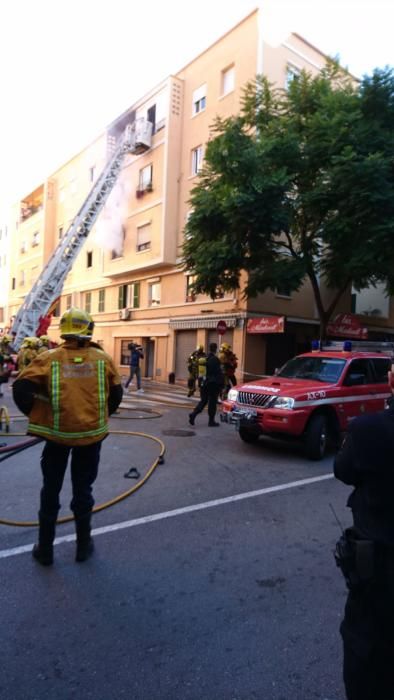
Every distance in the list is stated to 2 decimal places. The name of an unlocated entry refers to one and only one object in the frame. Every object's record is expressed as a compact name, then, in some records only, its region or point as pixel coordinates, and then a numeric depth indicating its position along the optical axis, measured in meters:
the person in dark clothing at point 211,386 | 9.91
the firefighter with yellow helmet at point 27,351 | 9.30
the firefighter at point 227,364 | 15.00
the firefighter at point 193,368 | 15.52
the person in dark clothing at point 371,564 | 1.67
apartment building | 18.62
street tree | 12.23
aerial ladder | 17.94
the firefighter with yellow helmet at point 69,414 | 3.44
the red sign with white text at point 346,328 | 17.88
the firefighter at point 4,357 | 8.70
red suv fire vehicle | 7.13
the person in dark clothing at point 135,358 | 16.55
